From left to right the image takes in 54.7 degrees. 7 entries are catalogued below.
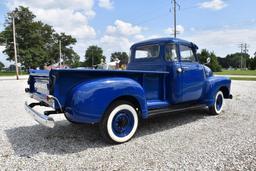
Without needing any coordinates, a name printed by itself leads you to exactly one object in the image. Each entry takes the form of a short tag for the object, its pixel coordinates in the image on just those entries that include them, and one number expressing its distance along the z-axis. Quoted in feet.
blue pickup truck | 13.12
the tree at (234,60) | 388.37
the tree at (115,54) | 361.02
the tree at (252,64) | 243.81
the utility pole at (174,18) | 96.23
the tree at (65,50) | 219.20
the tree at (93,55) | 294.87
